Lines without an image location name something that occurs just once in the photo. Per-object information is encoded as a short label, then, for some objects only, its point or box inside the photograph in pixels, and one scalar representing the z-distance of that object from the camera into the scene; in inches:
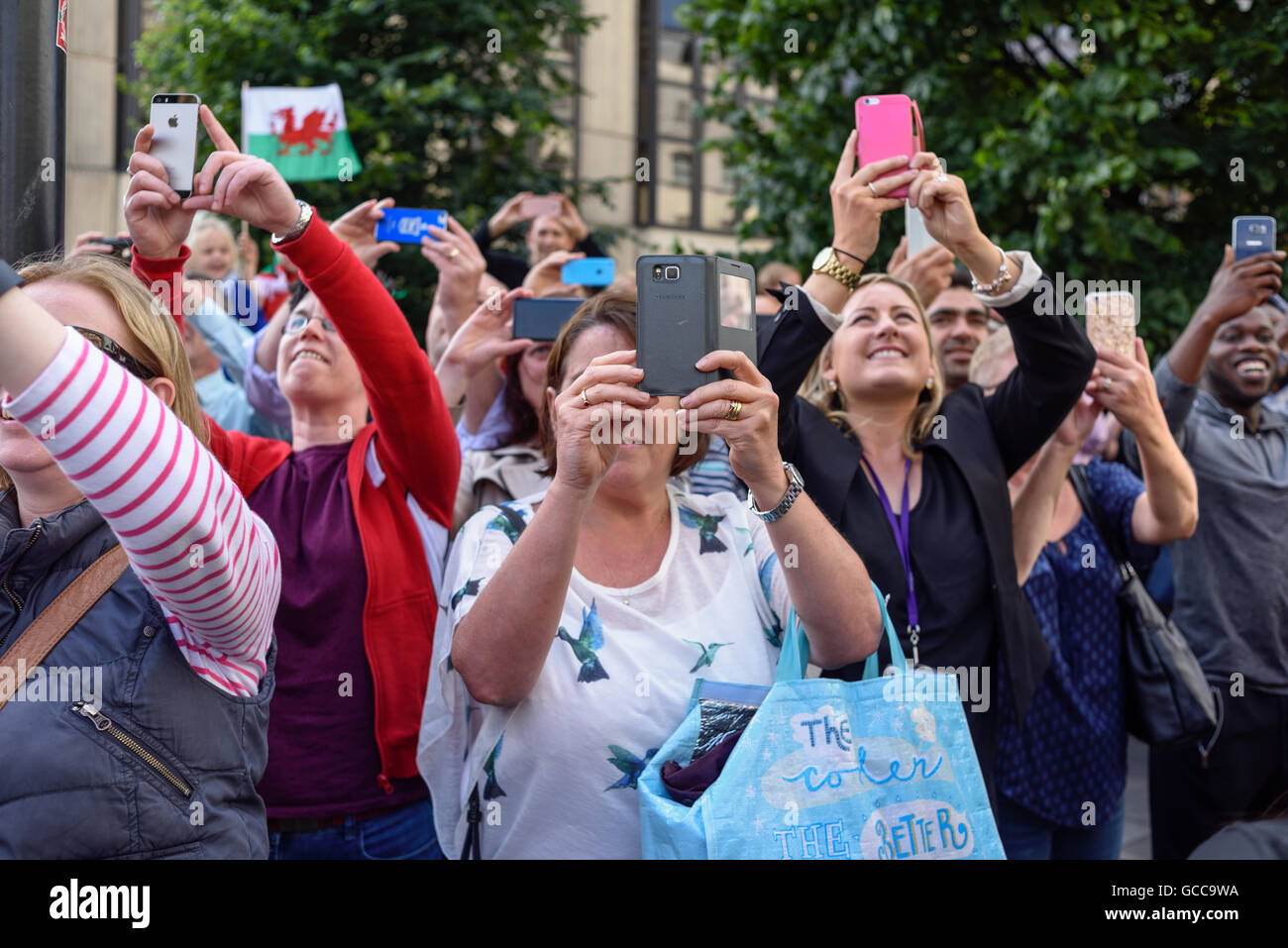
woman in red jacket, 92.4
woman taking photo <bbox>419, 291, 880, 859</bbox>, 69.9
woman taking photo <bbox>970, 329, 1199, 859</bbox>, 116.2
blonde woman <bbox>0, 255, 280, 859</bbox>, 50.1
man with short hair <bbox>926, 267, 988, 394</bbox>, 160.1
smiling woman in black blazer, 95.6
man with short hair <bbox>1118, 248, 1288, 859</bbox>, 143.3
